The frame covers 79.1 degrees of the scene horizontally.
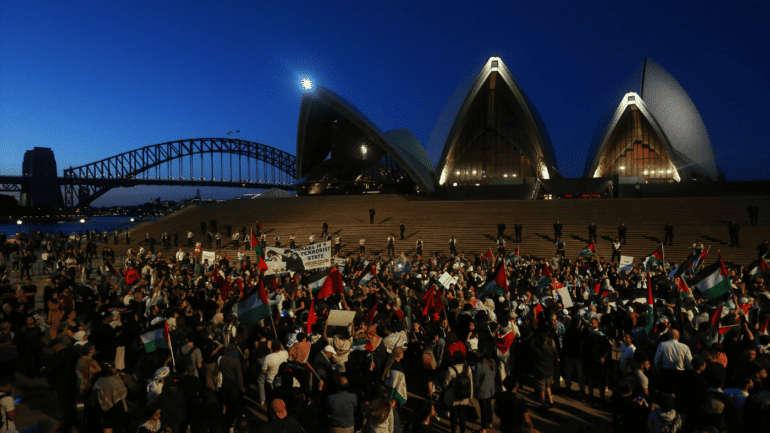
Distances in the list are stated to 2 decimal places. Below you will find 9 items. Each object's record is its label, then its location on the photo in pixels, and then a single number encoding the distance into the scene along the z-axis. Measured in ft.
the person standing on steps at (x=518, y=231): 70.23
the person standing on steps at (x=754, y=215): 64.39
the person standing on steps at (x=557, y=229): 68.39
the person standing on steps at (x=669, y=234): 61.93
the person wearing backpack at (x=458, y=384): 15.55
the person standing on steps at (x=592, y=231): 64.13
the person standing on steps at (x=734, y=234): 58.85
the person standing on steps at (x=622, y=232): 64.02
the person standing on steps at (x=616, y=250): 57.82
